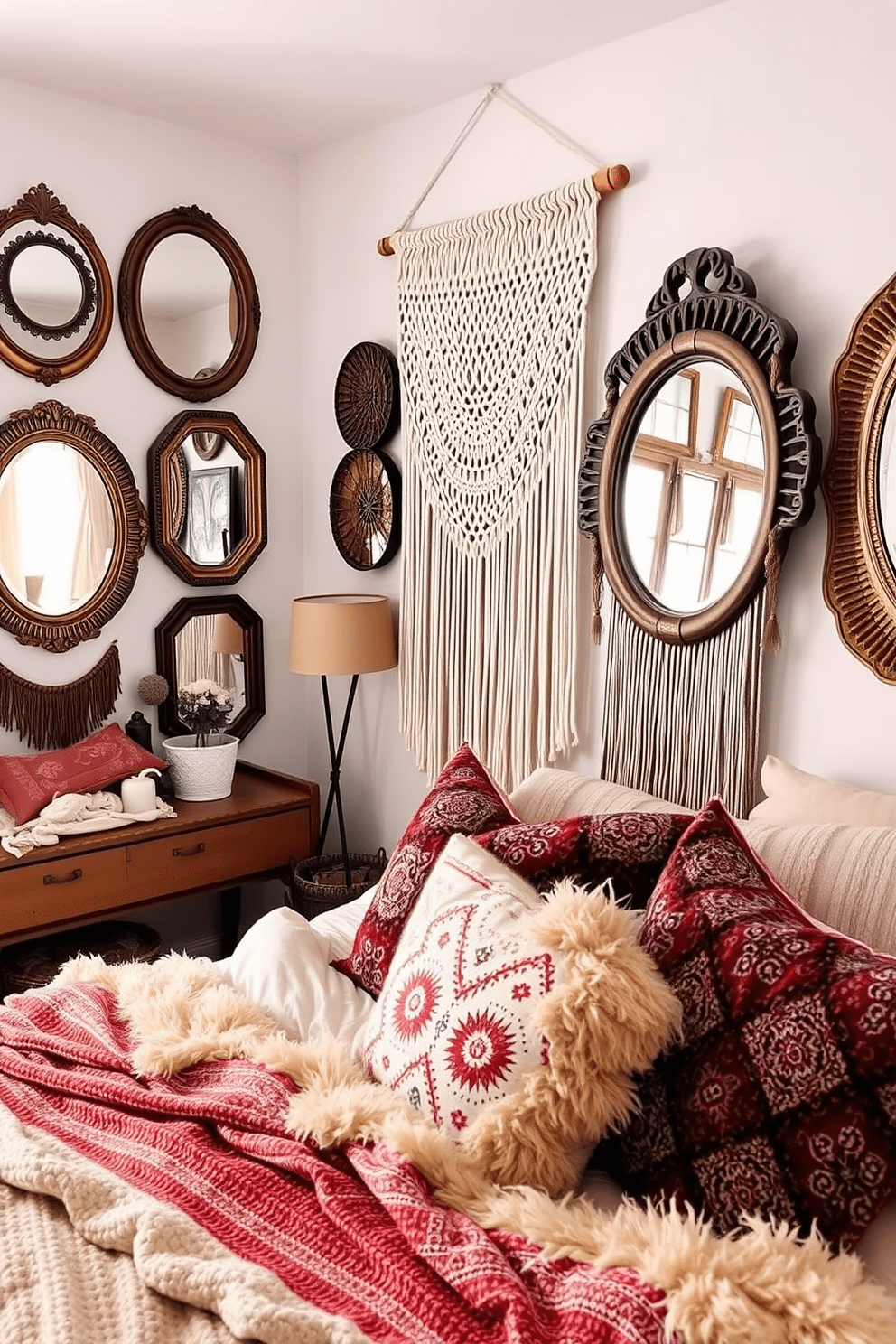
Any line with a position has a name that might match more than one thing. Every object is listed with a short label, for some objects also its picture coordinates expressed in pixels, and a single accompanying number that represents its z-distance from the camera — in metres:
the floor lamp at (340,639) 3.19
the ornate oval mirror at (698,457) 2.29
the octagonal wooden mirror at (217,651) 3.48
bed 1.11
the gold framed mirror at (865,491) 2.17
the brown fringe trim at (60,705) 3.15
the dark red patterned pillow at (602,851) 1.64
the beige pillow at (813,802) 1.96
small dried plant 3.38
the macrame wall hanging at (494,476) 2.80
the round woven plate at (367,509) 3.35
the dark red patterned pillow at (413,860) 1.86
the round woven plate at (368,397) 3.31
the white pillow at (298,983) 1.79
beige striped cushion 1.57
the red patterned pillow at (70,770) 2.94
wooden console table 2.81
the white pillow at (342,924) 2.10
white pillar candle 3.05
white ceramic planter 3.26
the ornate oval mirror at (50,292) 3.04
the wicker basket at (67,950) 2.88
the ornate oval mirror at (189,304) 3.30
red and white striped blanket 1.10
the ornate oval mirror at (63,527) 3.12
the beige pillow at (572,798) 2.04
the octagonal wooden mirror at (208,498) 3.41
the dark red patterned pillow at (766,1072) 1.18
